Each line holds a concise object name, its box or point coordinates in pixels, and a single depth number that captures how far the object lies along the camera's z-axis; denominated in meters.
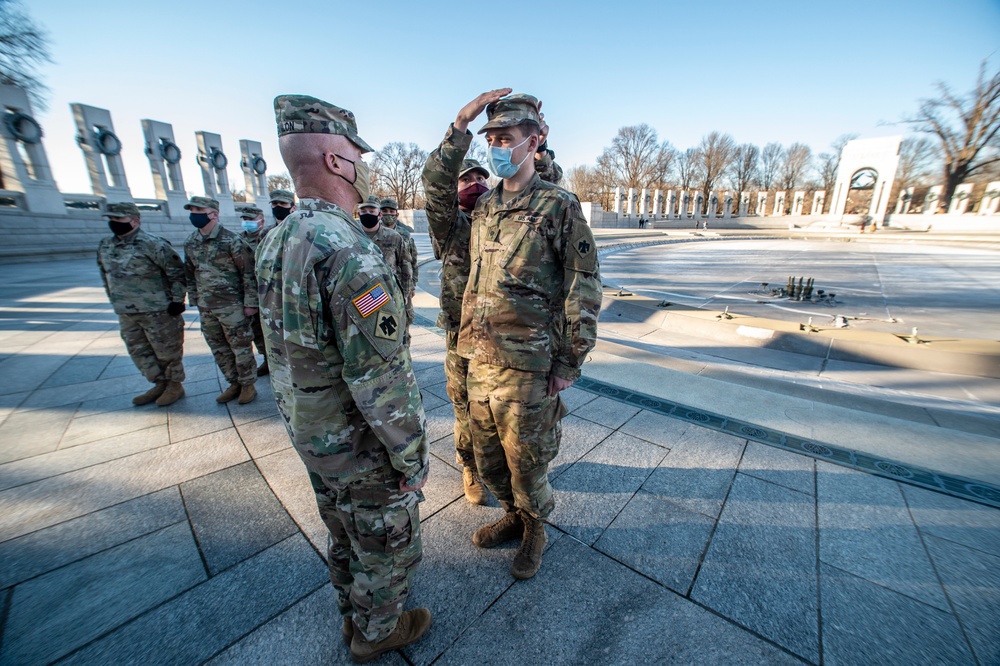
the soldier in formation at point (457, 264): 2.46
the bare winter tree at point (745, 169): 63.91
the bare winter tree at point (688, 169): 61.53
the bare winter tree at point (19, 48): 18.09
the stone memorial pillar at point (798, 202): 61.34
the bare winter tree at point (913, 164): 48.31
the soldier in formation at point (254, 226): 5.14
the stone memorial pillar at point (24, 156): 15.87
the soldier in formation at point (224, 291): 4.20
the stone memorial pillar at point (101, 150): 18.36
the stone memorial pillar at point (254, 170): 26.44
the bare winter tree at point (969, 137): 37.38
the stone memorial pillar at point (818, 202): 55.49
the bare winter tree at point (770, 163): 65.69
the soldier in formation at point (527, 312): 2.01
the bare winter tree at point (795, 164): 65.69
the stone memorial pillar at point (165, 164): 20.66
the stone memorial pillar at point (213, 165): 23.42
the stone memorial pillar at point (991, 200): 39.06
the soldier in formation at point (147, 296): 4.06
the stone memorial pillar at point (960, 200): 40.72
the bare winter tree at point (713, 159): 59.91
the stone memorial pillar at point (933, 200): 42.65
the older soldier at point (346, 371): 1.34
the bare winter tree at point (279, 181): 56.28
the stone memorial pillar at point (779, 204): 59.22
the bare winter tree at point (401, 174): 51.47
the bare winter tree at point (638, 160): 58.25
